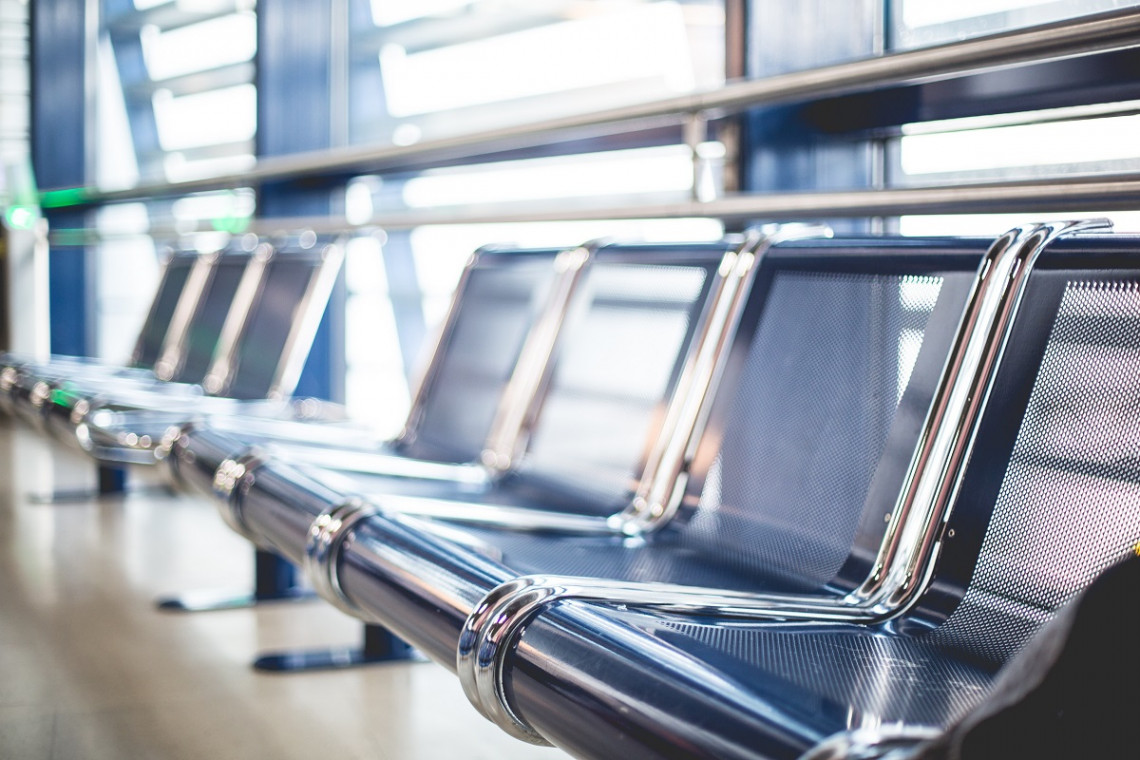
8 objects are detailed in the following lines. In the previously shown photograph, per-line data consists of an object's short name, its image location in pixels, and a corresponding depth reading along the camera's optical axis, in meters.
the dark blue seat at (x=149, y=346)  4.24
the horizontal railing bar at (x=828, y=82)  1.41
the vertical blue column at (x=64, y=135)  7.35
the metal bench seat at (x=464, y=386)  2.35
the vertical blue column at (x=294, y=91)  4.64
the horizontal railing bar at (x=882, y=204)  1.49
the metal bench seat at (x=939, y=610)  0.93
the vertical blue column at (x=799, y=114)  2.34
